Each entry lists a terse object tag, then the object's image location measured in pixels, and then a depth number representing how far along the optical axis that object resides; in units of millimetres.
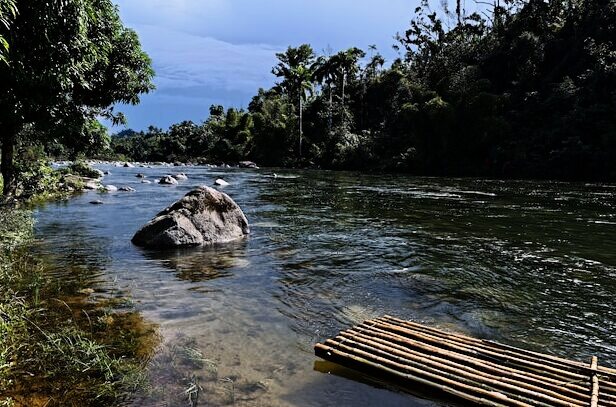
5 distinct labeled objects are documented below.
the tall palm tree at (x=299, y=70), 64812
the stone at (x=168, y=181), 31445
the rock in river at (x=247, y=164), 64856
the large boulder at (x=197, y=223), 10984
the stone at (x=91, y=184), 26703
